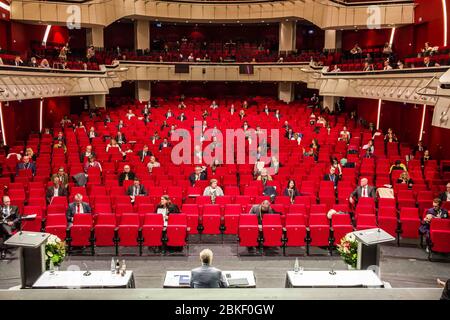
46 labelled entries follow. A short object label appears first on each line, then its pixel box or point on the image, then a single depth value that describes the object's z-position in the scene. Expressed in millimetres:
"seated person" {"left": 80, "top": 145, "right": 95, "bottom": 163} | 12751
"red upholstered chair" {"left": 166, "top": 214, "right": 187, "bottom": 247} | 8125
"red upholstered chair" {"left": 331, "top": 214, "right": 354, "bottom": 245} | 8242
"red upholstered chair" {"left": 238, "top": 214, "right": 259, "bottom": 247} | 8203
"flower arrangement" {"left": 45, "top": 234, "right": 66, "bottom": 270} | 6156
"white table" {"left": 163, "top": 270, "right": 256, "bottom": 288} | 5383
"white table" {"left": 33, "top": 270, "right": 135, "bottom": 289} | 5375
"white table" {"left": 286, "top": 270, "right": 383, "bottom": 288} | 5414
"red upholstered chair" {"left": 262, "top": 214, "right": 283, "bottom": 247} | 8195
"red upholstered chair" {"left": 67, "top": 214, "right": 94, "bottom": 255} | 8133
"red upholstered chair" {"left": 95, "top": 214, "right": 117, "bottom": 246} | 8148
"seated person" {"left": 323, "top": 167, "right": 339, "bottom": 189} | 10957
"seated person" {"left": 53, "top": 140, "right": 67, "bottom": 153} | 13938
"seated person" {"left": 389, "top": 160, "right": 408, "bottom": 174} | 11789
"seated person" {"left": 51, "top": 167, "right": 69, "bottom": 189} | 10211
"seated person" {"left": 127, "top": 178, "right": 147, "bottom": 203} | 9914
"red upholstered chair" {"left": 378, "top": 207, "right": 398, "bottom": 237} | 8685
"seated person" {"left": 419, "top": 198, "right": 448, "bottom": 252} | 8344
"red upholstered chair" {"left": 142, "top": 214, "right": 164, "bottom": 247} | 8148
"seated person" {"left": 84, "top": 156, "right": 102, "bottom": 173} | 11819
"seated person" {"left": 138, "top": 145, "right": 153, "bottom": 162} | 13250
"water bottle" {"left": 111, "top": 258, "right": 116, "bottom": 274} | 5793
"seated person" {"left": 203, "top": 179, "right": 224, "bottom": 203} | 9836
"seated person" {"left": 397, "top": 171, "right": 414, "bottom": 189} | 10883
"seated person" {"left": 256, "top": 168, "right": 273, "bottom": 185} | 10906
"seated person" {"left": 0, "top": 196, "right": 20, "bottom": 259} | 8336
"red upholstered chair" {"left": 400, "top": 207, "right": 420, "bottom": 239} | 8680
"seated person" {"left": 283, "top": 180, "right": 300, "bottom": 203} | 9680
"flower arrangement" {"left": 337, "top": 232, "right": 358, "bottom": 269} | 6340
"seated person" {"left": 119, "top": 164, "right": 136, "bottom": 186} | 10992
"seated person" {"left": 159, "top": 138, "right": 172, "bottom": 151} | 14106
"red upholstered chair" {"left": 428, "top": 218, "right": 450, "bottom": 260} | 7949
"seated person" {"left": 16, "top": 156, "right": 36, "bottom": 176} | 11648
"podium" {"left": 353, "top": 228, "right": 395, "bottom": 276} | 6180
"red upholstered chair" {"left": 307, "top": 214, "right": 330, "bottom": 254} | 8234
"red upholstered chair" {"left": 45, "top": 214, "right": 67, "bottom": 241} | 8156
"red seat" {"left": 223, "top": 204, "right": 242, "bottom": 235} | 8719
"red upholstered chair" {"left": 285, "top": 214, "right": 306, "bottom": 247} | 8180
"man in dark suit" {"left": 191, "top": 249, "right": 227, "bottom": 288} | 4859
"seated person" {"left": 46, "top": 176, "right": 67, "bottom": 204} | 9883
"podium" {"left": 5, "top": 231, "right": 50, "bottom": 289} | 5957
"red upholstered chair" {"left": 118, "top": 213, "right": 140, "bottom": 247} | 8156
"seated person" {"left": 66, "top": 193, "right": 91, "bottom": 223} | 8648
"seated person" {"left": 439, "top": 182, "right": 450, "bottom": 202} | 9545
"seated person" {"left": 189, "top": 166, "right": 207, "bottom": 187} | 11062
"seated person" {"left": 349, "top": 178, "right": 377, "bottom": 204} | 9789
